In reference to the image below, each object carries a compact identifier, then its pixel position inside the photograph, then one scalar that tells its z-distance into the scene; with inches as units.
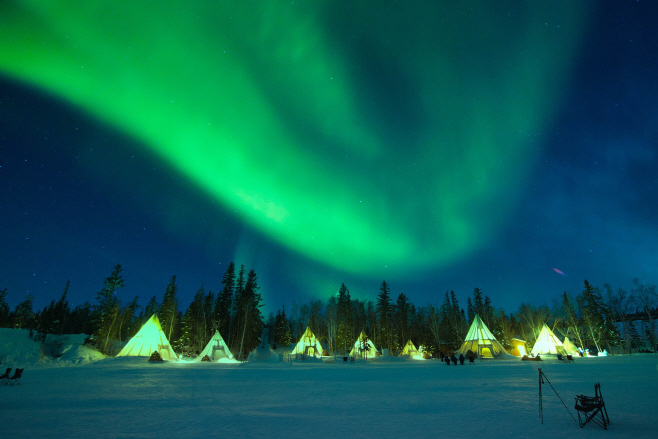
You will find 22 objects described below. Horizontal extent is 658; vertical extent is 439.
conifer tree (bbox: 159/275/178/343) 2463.1
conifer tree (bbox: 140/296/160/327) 3624.0
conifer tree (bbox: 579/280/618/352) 2468.0
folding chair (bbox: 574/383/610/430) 326.3
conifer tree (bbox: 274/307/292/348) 3218.5
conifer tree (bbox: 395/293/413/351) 3084.6
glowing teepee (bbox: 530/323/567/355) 2068.2
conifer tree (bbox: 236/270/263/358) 2416.3
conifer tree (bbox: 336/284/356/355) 3088.6
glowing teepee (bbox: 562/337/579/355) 2121.9
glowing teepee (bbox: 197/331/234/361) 1690.5
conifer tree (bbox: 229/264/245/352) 2469.2
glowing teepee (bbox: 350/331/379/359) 2186.8
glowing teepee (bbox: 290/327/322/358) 2196.1
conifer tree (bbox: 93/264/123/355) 1941.4
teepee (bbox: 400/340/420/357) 2363.8
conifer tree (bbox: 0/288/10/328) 2906.3
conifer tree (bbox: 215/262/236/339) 2519.7
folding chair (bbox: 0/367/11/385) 609.9
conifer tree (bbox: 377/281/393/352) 2888.8
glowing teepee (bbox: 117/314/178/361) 1585.9
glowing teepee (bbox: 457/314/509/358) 1873.8
